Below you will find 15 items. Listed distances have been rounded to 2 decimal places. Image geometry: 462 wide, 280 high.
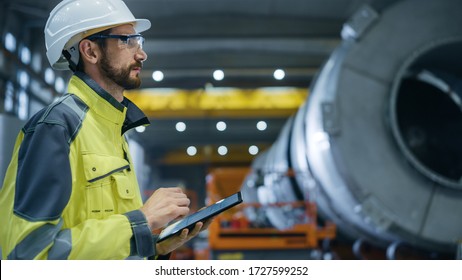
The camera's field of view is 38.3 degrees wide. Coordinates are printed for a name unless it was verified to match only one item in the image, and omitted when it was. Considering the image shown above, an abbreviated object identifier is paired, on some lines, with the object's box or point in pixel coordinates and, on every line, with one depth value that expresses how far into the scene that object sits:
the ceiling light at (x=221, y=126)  10.62
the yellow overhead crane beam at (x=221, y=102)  6.55
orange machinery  5.96
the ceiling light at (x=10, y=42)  6.77
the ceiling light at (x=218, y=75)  6.09
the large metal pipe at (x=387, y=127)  3.93
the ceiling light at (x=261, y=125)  11.37
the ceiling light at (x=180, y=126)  9.88
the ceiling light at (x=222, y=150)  15.31
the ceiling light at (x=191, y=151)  15.50
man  1.29
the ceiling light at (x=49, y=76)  6.48
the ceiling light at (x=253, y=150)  14.08
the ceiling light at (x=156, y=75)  4.11
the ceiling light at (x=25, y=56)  6.69
